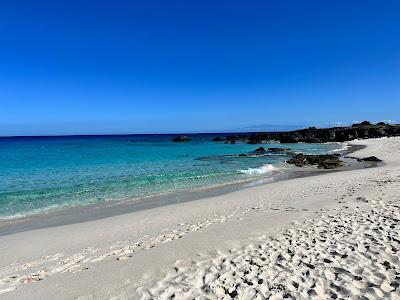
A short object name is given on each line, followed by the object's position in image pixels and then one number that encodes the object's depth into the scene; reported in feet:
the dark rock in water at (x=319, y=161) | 92.68
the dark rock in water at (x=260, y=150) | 157.98
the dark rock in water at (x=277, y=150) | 156.56
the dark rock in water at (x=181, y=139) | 325.21
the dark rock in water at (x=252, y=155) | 135.28
